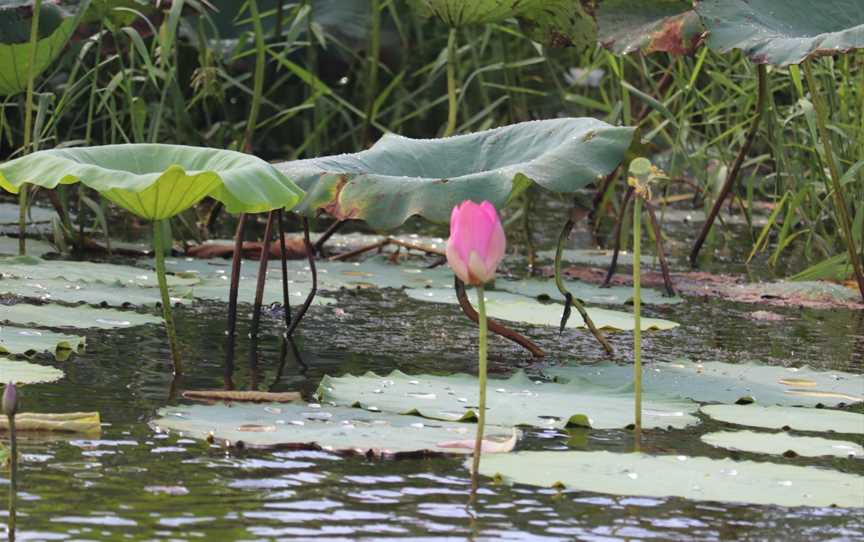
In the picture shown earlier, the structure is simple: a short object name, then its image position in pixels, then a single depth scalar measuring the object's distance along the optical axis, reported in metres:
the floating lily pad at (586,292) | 7.27
